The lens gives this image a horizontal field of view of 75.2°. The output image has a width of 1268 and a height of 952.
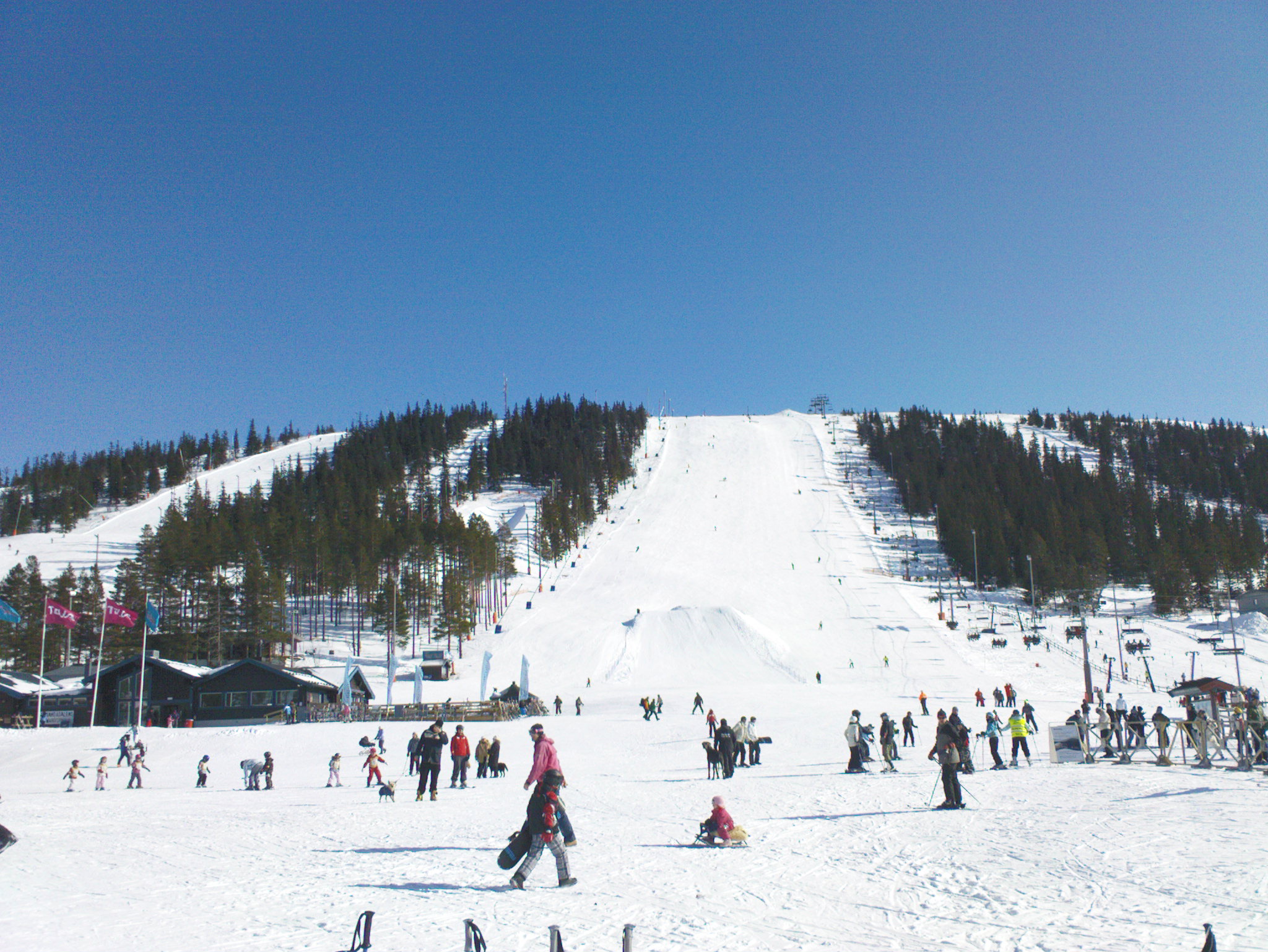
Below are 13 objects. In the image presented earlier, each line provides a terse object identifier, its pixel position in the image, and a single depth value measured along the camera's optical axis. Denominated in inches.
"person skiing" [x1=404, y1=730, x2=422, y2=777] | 868.6
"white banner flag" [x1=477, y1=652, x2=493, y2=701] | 1593.3
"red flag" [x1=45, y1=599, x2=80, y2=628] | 1373.0
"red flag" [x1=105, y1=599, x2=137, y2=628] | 1398.9
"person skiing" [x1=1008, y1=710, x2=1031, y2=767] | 725.9
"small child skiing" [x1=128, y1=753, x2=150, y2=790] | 896.3
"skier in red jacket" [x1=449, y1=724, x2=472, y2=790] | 740.6
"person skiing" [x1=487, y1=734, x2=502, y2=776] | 845.2
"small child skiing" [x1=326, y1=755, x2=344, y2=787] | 824.2
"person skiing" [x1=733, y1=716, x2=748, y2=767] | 831.7
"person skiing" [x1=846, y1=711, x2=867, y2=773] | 734.5
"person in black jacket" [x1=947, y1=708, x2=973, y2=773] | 653.9
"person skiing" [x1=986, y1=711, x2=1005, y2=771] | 714.8
